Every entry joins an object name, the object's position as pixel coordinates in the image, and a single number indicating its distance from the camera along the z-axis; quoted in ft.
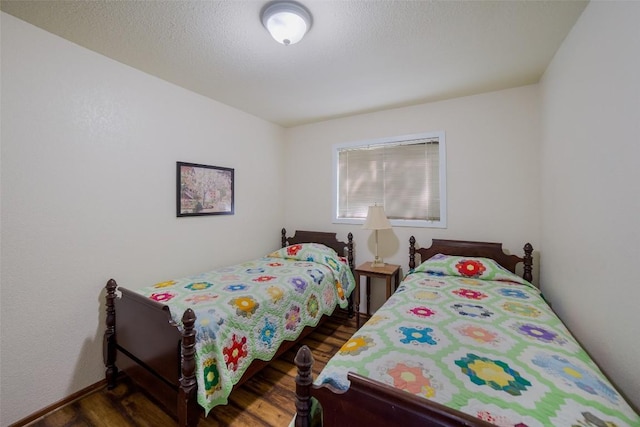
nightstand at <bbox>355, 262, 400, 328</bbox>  8.90
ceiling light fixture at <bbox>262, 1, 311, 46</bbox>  4.85
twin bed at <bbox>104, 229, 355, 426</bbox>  4.92
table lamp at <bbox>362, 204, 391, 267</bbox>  9.37
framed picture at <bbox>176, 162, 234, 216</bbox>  8.30
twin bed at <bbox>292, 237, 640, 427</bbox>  2.77
